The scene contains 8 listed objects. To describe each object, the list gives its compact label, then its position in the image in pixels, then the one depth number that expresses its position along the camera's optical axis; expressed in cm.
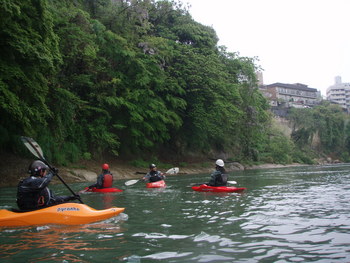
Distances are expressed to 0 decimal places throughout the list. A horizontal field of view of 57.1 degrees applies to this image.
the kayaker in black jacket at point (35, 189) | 601
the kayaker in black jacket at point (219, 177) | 1077
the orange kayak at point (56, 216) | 586
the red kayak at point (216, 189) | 1035
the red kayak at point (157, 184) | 1234
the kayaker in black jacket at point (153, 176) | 1306
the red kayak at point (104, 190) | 1112
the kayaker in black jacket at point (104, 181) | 1117
